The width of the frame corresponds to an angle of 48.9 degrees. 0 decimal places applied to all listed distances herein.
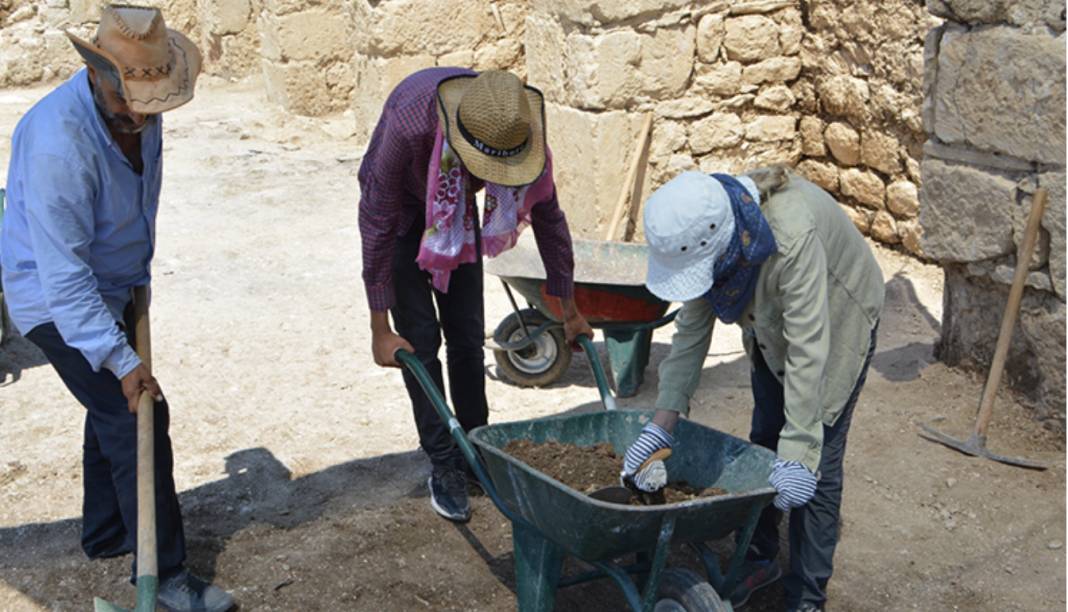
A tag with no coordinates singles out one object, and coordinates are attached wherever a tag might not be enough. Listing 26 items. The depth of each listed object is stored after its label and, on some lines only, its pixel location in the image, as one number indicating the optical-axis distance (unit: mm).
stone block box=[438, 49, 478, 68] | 9586
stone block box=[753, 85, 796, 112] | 7605
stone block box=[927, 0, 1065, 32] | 4621
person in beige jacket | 3000
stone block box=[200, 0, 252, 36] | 12672
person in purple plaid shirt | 3488
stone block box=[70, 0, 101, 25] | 13117
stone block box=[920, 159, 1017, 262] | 5012
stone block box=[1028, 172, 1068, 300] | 4730
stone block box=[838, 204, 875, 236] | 7609
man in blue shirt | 3281
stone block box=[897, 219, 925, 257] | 7184
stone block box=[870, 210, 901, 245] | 7383
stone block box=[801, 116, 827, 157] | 7715
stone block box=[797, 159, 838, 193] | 7773
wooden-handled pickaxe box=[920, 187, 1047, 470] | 4785
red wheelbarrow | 5332
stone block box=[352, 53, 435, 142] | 9594
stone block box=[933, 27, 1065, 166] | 4672
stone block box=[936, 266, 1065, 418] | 4883
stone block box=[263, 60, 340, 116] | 11156
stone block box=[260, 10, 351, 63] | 11047
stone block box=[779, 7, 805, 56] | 7480
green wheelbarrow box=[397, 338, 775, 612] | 3064
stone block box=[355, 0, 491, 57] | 9445
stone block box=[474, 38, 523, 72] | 9594
